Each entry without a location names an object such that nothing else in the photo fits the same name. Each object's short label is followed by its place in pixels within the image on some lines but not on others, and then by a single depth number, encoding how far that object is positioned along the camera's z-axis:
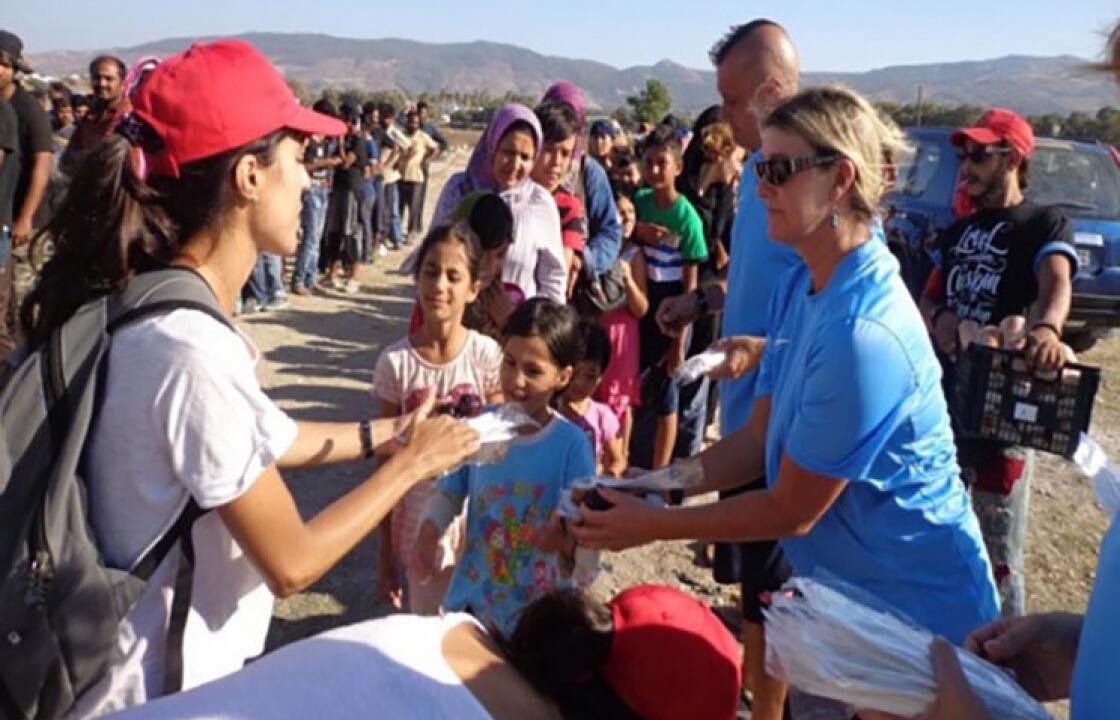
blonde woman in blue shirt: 1.89
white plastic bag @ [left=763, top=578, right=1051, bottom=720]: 1.38
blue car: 8.81
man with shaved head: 2.88
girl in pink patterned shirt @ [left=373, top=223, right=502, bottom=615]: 3.19
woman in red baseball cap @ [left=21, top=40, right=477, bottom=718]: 1.53
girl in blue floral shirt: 2.73
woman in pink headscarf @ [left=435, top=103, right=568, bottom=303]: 4.07
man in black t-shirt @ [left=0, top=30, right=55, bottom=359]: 6.09
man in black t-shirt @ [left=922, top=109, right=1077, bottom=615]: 3.59
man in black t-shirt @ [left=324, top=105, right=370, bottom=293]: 11.32
